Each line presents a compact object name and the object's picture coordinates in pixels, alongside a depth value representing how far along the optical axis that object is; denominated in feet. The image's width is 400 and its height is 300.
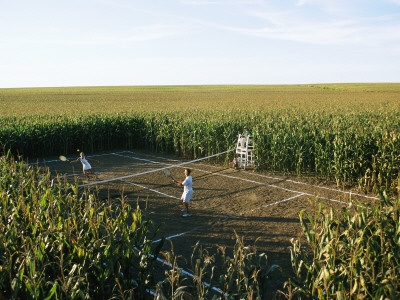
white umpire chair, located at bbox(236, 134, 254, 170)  53.78
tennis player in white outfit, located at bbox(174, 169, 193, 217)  33.71
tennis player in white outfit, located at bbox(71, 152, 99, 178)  46.23
